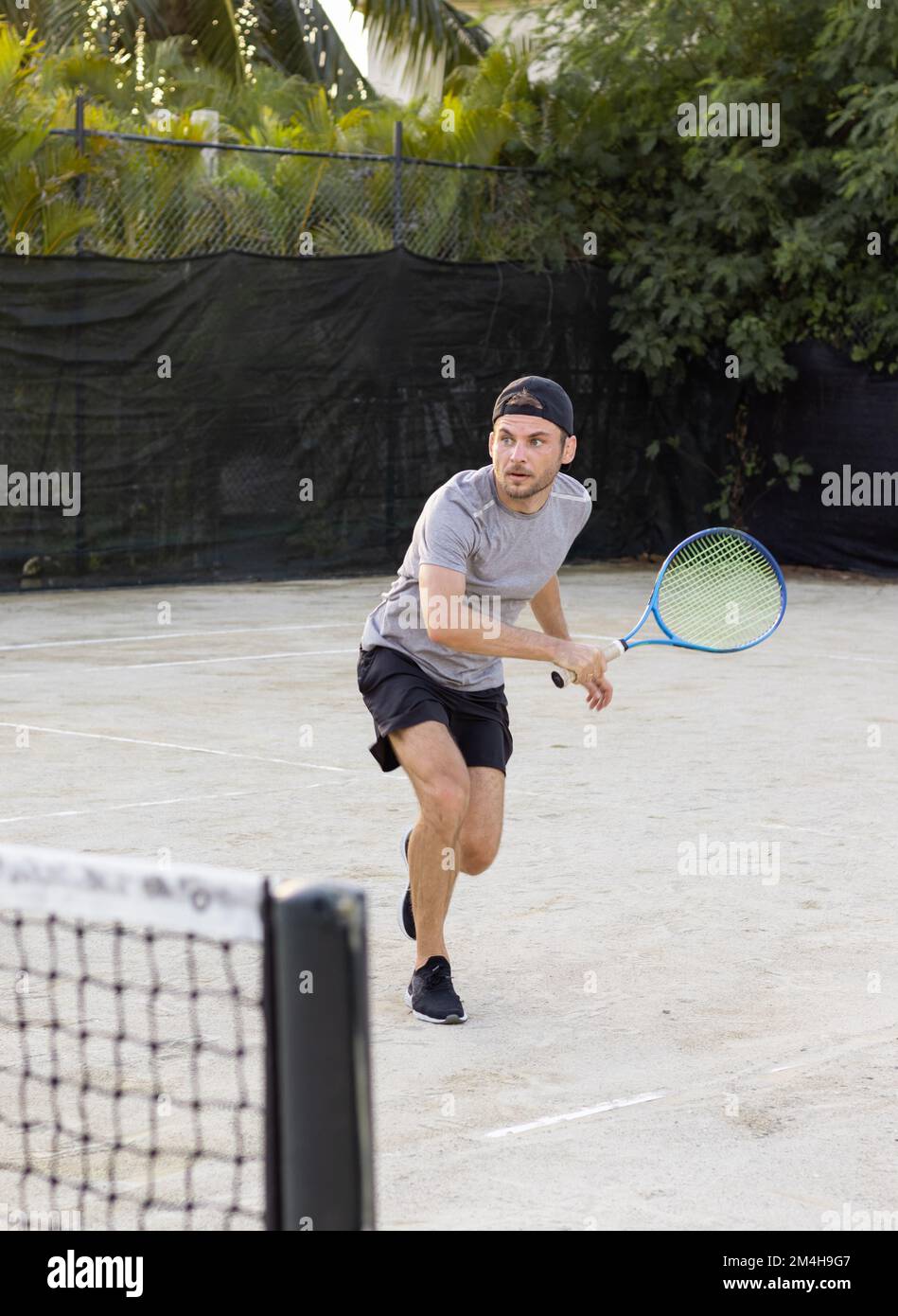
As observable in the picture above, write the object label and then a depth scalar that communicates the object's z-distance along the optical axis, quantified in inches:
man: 347.8
